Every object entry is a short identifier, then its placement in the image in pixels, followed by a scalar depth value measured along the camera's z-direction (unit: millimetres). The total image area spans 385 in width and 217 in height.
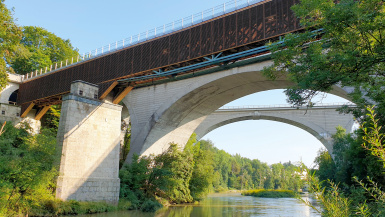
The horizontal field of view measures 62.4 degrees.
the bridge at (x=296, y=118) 33219
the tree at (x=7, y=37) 13891
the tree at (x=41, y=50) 36531
